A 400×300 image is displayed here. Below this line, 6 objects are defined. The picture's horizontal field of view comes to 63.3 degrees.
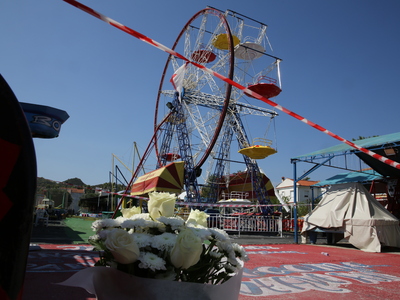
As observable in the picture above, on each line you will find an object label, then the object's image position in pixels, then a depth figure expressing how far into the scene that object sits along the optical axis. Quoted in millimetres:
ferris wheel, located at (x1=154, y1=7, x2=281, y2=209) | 20188
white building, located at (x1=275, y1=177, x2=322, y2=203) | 55775
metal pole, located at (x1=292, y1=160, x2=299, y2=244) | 11677
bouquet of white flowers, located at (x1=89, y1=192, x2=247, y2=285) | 1150
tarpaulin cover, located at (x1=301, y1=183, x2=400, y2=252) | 9023
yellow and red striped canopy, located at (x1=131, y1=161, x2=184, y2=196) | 17750
